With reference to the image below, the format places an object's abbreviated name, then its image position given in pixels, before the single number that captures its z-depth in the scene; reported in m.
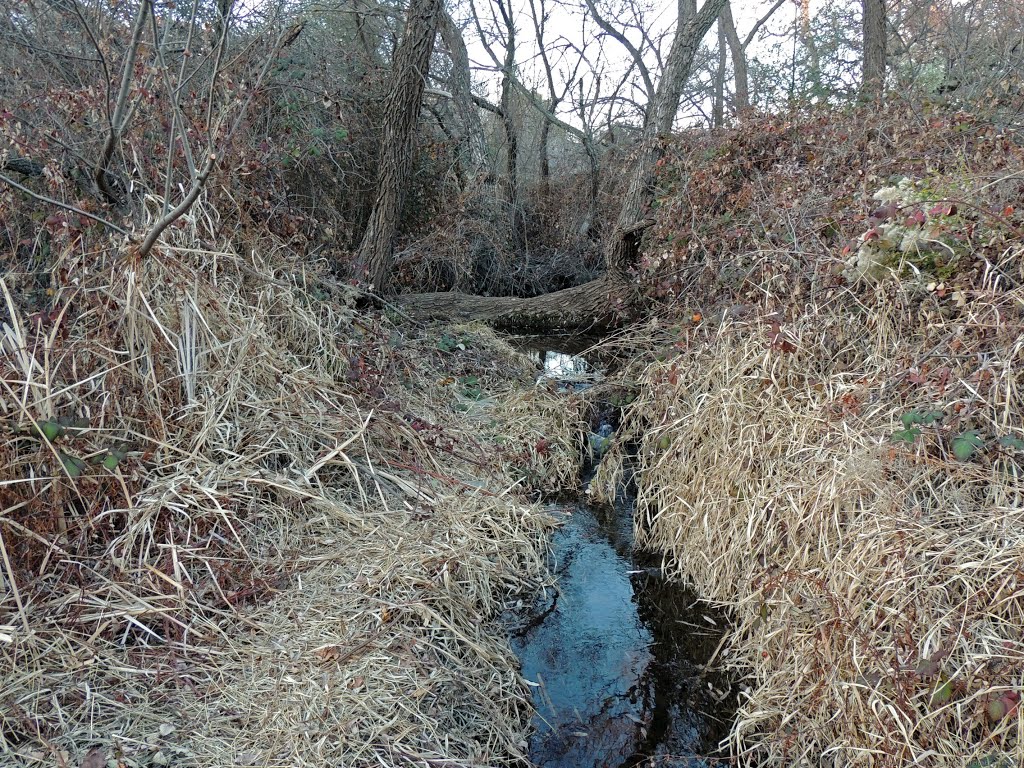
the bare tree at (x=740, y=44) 14.20
